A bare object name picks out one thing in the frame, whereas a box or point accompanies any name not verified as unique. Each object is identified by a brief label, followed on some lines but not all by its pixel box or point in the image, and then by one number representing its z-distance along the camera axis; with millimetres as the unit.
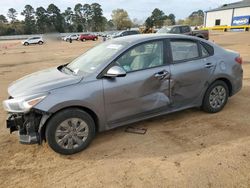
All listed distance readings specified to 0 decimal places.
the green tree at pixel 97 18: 96625
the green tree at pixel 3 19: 91775
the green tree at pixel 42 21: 83000
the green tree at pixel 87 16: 97812
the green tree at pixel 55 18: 84688
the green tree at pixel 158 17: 92250
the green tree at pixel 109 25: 102350
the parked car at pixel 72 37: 45719
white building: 58719
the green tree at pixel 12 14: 103488
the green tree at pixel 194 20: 98750
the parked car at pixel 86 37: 43875
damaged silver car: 3238
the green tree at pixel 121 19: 91500
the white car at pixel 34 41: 39062
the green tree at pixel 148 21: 79025
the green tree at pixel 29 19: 80188
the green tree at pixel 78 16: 96306
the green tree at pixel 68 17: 91188
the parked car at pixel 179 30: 18469
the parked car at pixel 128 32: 23812
